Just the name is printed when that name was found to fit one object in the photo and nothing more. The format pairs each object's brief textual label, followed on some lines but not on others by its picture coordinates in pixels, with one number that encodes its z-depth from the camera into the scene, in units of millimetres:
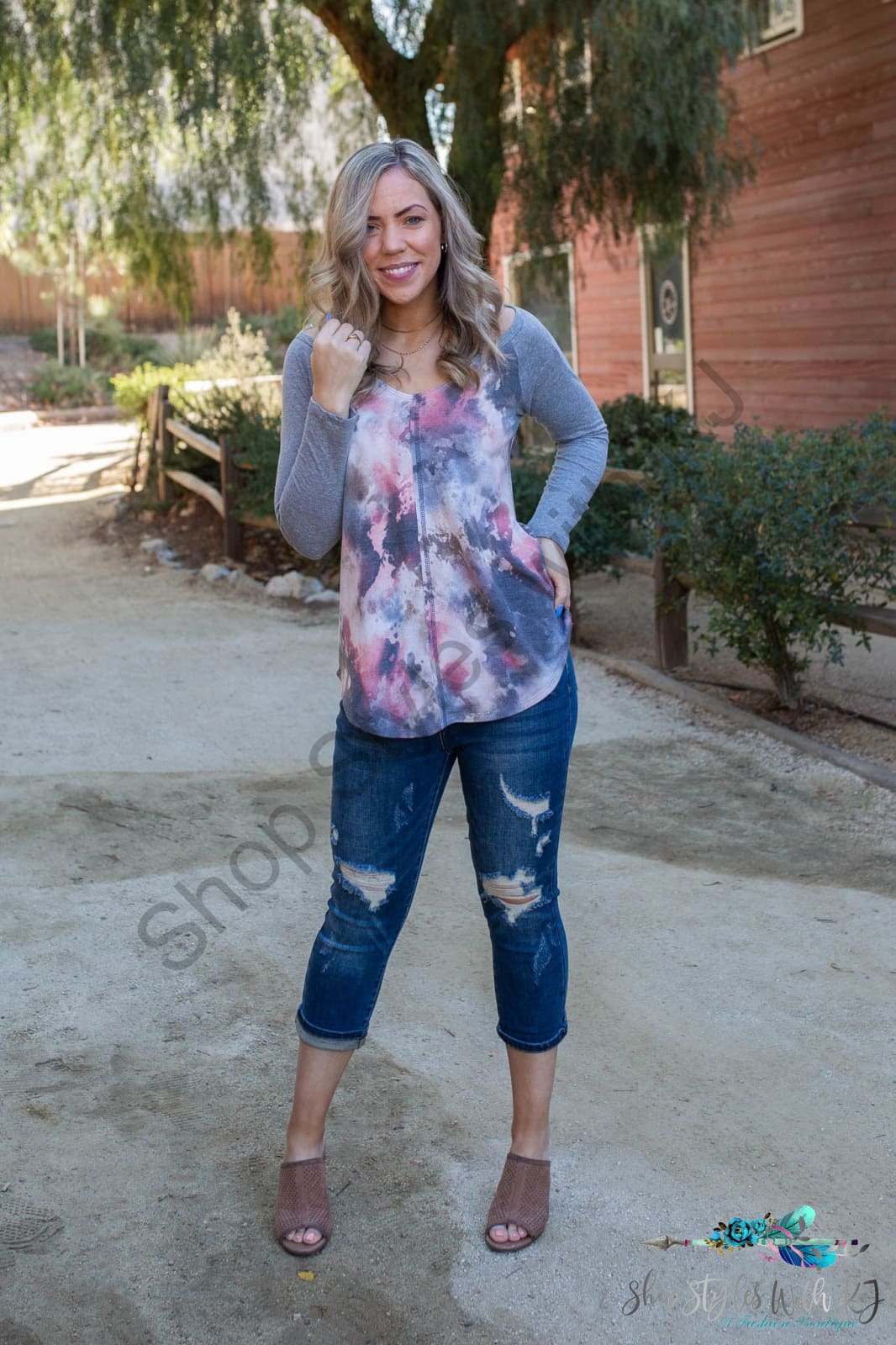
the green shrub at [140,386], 14352
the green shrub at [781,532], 5074
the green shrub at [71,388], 23250
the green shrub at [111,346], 25891
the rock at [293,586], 8625
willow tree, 8383
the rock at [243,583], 8984
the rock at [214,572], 9320
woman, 2092
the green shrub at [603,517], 6832
